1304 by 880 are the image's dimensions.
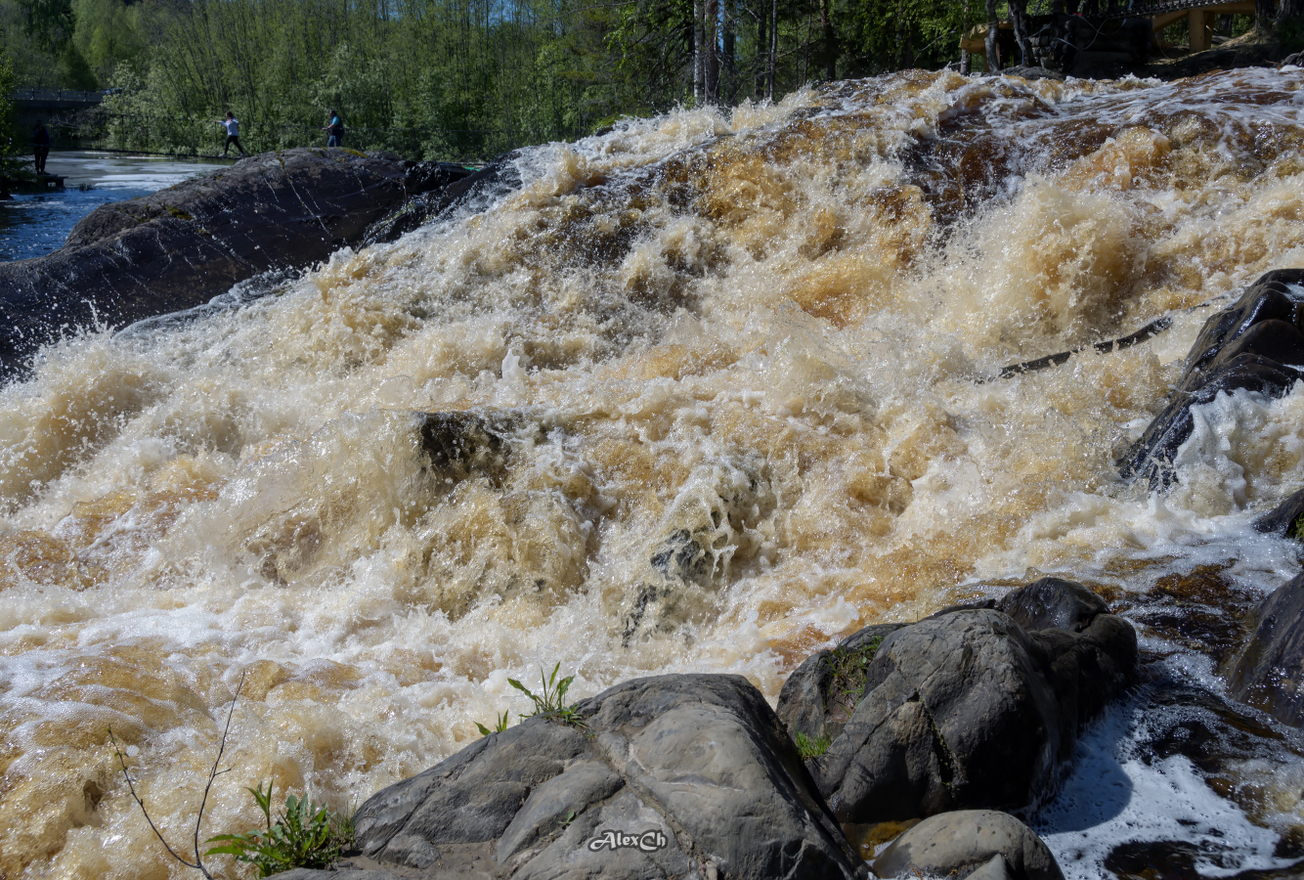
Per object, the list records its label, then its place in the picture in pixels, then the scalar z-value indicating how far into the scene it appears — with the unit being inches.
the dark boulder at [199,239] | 314.5
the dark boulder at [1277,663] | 106.4
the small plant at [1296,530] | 146.8
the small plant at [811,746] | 103.0
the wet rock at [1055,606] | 122.3
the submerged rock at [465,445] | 194.1
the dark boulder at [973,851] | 77.8
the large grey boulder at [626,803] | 71.6
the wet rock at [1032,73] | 409.7
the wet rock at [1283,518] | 149.2
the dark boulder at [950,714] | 94.2
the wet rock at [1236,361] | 174.9
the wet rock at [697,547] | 169.6
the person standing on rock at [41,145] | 933.8
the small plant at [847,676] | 108.3
